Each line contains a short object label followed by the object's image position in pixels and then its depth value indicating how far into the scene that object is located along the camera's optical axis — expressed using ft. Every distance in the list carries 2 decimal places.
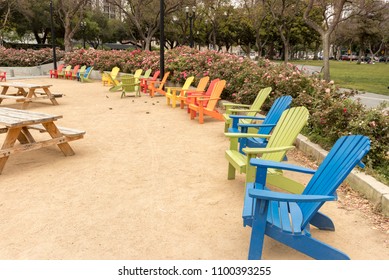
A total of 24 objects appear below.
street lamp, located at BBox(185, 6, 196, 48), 77.63
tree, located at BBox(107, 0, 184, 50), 91.76
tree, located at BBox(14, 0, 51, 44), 120.78
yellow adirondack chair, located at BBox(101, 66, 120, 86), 47.64
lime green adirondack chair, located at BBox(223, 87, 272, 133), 19.03
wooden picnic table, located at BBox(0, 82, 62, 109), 30.56
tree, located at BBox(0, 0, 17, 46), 107.45
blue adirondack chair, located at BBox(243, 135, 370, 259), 7.50
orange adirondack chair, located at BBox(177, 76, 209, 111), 29.36
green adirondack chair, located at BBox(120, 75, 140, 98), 38.57
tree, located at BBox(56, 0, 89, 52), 91.71
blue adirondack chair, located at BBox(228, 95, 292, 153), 14.79
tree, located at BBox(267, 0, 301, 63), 83.22
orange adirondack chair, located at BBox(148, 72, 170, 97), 38.50
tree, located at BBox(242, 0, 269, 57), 104.56
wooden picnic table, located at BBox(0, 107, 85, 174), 14.53
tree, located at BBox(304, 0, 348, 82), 45.26
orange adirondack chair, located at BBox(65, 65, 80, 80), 60.64
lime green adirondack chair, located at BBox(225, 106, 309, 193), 10.76
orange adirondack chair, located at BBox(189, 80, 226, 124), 24.21
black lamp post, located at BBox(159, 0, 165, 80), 39.25
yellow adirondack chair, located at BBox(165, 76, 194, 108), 30.91
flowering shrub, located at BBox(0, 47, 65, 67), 78.02
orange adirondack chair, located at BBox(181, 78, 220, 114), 26.09
